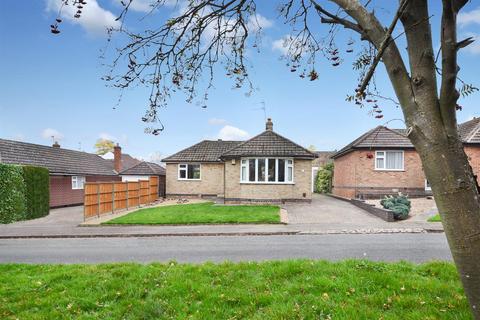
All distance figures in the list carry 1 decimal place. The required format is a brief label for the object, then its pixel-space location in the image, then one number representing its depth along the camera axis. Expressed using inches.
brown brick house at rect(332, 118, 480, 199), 980.6
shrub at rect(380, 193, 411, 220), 652.1
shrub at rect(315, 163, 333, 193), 1457.9
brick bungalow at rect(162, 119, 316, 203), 945.5
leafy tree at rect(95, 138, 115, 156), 3272.6
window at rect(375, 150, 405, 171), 990.4
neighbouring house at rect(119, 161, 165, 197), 1354.6
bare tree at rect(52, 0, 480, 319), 96.3
